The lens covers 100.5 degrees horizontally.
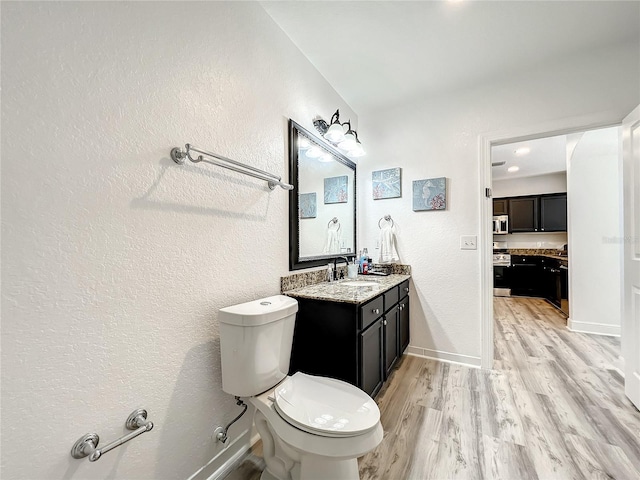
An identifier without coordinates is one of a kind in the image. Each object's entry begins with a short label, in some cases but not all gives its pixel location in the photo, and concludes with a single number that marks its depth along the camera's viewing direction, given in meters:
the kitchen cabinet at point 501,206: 5.33
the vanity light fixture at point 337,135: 2.02
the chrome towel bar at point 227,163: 1.07
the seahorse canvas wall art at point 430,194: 2.34
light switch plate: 2.23
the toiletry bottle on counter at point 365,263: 2.49
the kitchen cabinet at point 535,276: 4.25
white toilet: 0.95
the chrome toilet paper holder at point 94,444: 0.78
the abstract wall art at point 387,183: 2.54
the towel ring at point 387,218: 2.57
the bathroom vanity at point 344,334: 1.47
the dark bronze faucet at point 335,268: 2.14
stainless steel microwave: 5.25
